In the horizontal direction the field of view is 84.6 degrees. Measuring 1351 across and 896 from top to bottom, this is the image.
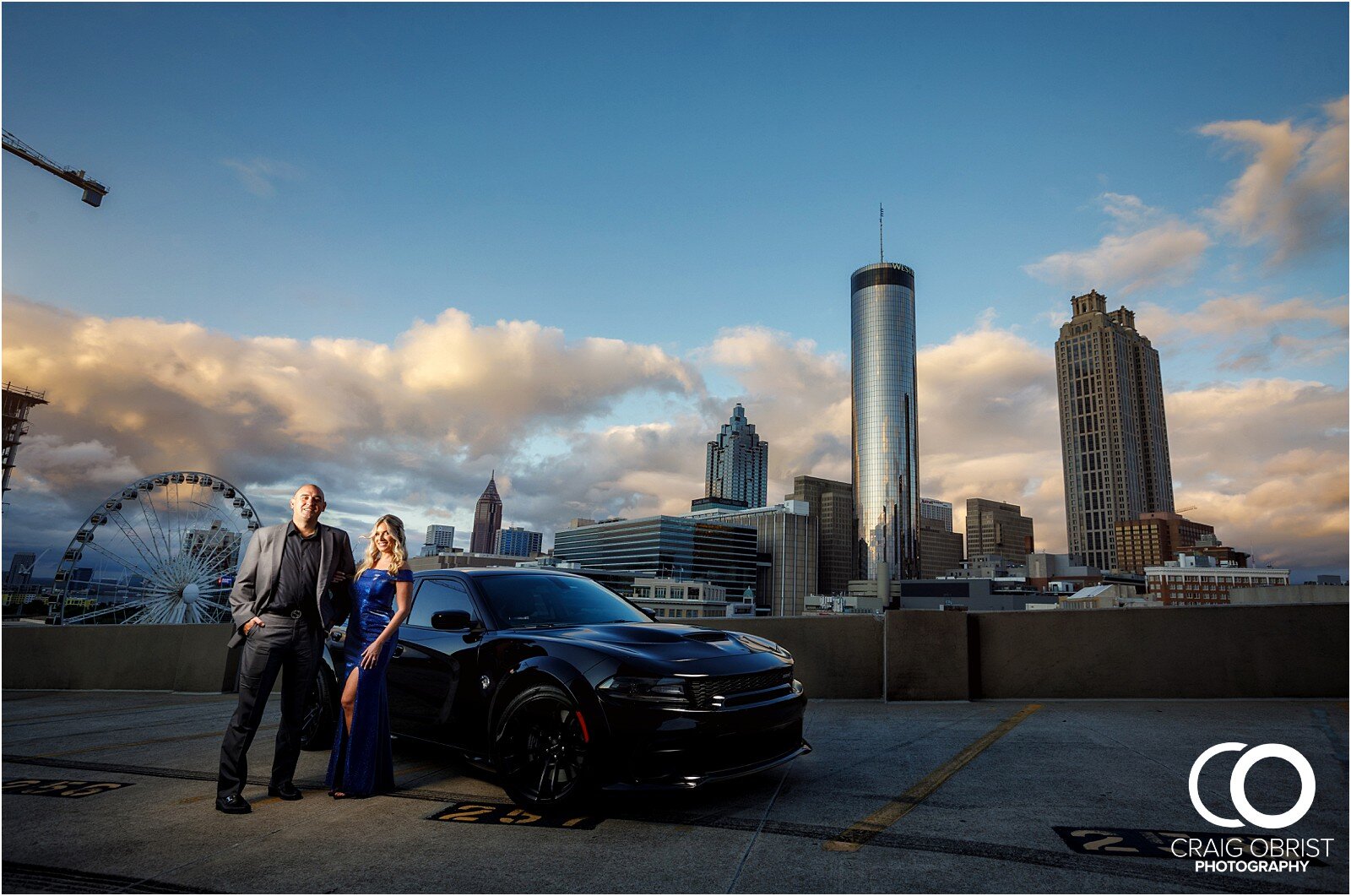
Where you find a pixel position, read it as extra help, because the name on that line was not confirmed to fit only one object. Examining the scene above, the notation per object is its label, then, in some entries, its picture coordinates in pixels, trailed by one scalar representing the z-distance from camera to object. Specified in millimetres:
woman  4641
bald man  4398
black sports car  3967
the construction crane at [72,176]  57906
